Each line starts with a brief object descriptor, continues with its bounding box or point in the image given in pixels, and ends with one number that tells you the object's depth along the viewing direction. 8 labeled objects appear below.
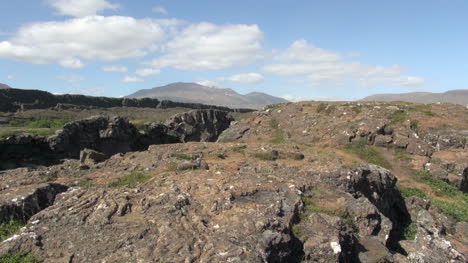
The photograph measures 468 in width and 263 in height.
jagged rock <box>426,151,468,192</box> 29.20
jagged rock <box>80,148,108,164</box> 22.50
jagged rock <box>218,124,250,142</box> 42.80
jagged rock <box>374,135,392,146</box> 35.34
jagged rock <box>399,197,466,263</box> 14.98
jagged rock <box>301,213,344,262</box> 11.80
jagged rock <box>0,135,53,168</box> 52.38
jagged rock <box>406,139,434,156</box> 33.84
